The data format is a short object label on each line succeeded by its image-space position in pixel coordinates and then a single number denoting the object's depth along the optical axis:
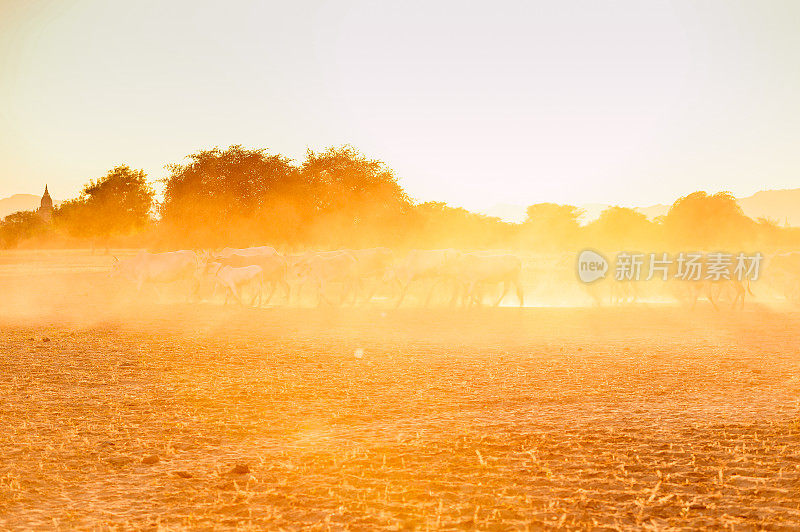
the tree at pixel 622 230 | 74.56
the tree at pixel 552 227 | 84.12
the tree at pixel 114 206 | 59.31
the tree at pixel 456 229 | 44.06
